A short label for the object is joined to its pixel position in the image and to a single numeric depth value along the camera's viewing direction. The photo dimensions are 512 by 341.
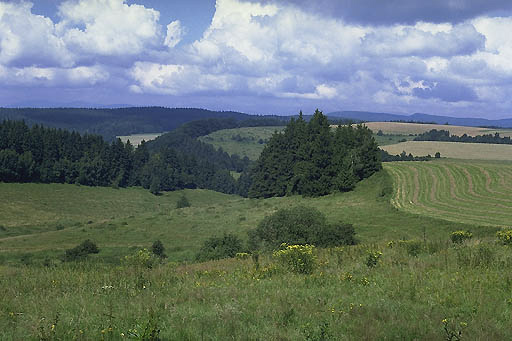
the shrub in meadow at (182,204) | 109.44
